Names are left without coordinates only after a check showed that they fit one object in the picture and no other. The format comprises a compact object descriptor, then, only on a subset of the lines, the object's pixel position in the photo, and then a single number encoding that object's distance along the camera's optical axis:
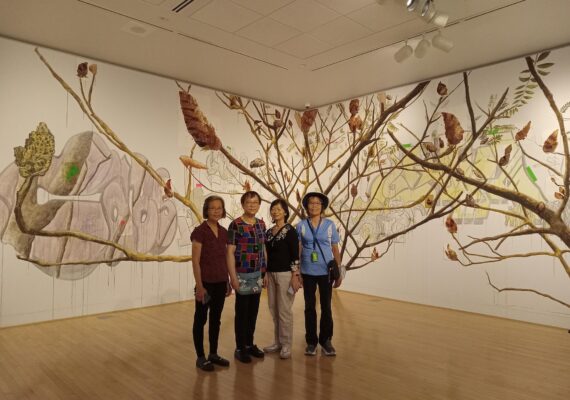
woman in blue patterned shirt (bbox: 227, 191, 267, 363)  3.20
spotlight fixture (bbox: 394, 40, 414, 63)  4.30
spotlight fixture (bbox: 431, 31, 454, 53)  4.15
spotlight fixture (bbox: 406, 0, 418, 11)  3.49
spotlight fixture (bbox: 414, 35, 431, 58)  4.24
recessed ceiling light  4.22
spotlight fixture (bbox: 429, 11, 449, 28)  3.79
